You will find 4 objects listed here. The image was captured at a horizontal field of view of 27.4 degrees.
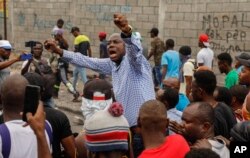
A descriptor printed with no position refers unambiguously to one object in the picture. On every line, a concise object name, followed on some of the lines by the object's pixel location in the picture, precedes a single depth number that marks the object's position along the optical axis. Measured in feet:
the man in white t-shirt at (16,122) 10.75
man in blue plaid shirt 15.94
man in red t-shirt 10.83
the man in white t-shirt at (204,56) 30.73
